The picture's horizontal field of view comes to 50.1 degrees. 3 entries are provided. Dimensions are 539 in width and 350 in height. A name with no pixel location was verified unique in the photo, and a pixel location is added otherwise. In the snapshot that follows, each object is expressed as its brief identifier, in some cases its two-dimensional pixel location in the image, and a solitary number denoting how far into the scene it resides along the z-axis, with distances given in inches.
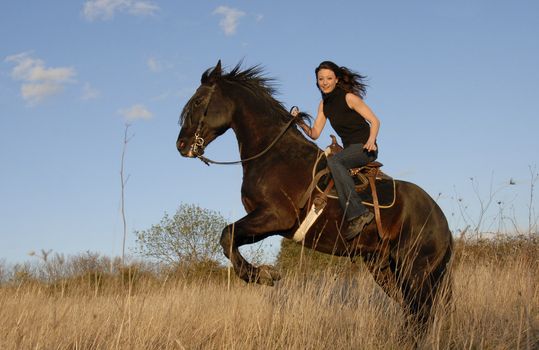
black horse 244.4
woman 245.6
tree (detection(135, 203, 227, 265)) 934.4
